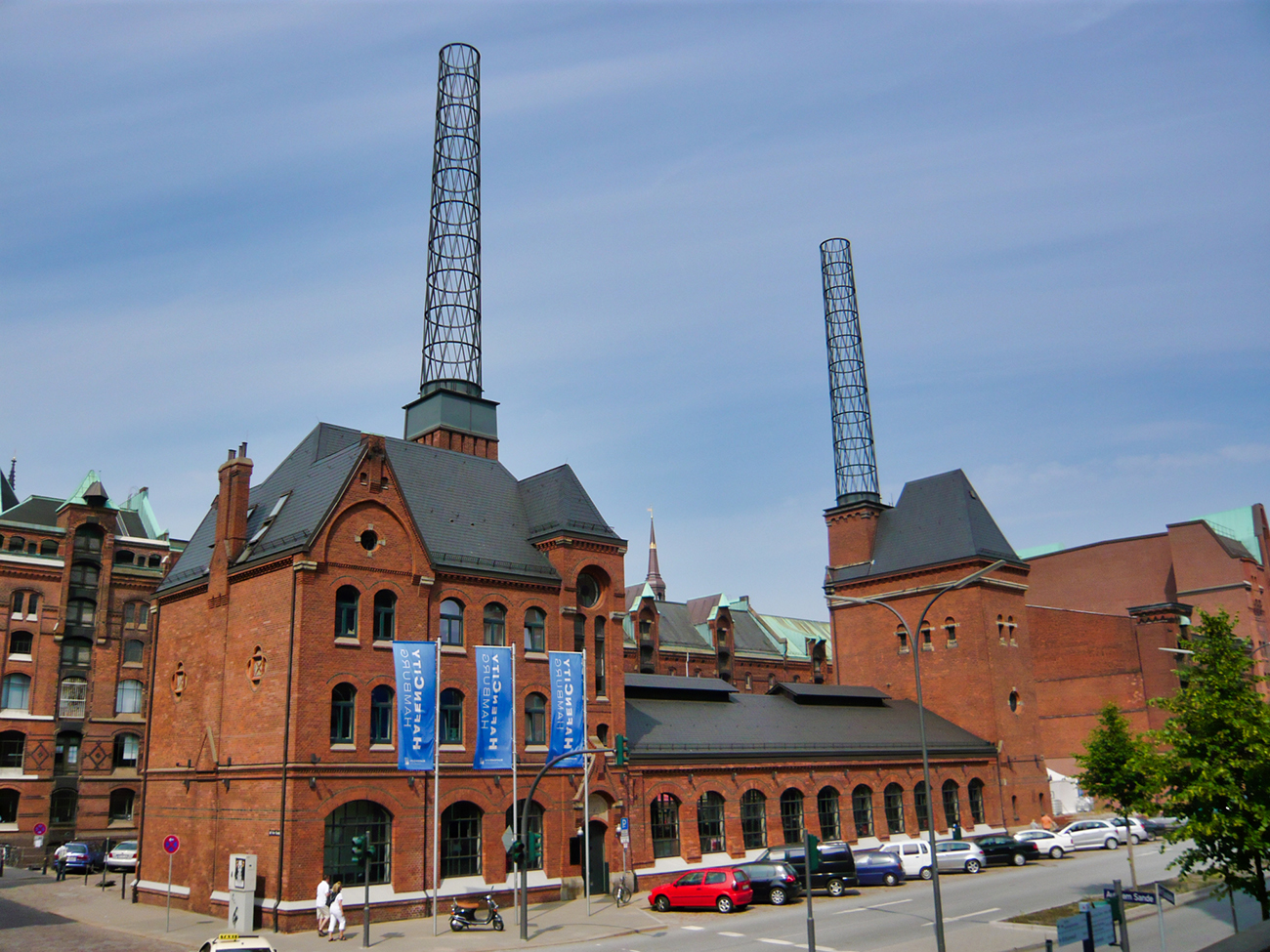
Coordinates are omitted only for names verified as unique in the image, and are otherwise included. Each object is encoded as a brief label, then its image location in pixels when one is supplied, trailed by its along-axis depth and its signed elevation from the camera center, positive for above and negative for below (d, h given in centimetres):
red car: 3484 -393
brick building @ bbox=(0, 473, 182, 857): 6109 +721
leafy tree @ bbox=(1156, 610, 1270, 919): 2259 -36
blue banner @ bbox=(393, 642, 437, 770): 3484 +244
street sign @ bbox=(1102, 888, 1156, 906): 2333 -314
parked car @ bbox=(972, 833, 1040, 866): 4572 -385
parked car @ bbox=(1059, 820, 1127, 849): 5150 -382
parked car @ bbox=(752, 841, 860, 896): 3809 -367
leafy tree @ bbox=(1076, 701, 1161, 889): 3503 -49
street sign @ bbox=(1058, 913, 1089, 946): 1894 -305
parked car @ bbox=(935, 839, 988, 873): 4334 -389
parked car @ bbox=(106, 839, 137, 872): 4825 -290
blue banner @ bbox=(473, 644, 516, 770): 3662 +229
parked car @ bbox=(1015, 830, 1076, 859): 4716 -381
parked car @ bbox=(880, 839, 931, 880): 4219 -373
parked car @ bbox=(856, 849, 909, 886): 4088 -404
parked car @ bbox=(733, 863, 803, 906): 3653 -392
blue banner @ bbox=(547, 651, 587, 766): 3862 +250
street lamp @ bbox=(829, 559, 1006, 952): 2330 -259
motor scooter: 3228 -410
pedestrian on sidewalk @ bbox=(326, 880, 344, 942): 3069 -355
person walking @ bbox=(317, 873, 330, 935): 3112 -345
